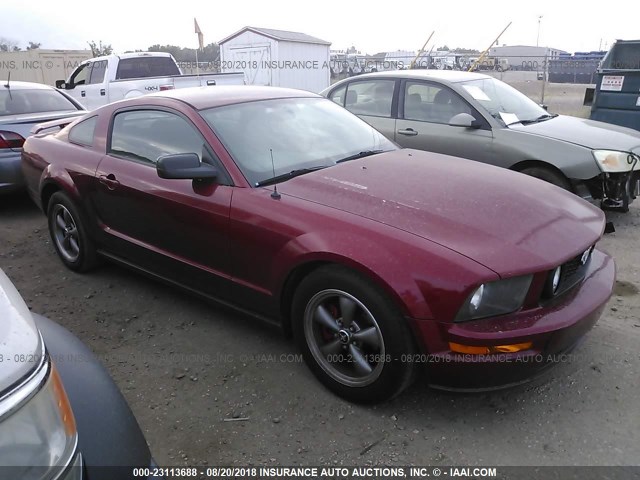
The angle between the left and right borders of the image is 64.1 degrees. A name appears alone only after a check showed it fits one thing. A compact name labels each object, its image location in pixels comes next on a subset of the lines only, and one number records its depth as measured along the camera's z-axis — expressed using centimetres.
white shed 1817
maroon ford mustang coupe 225
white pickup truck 1024
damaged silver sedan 484
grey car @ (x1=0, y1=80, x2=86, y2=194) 554
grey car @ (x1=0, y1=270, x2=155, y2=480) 108
